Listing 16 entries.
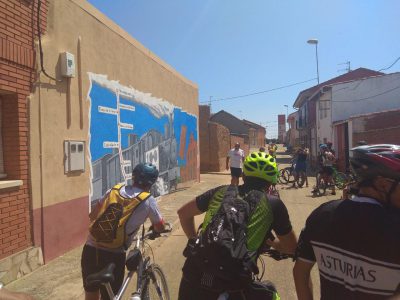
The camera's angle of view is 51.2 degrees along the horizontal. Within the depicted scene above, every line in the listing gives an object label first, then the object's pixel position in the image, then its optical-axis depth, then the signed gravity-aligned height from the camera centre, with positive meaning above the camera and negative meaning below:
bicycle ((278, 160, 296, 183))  18.23 -1.16
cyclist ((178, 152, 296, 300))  2.43 -0.46
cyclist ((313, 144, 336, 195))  14.41 -0.65
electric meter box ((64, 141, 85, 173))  6.94 -0.10
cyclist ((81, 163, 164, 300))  3.55 -0.86
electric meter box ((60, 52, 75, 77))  6.79 +1.42
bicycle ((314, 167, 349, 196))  14.56 -1.26
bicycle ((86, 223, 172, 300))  3.13 -1.12
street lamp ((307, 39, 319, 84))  30.98 +7.85
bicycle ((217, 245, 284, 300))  2.37 -0.84
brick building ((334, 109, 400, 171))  20.97 +0.92
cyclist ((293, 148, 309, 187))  16.33 -0.65
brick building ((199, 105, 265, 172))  24.86 +0.31
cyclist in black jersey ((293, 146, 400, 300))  1.79 -0.40
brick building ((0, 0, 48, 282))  5.51 +0.32
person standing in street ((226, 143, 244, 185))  14.80 -0.48
